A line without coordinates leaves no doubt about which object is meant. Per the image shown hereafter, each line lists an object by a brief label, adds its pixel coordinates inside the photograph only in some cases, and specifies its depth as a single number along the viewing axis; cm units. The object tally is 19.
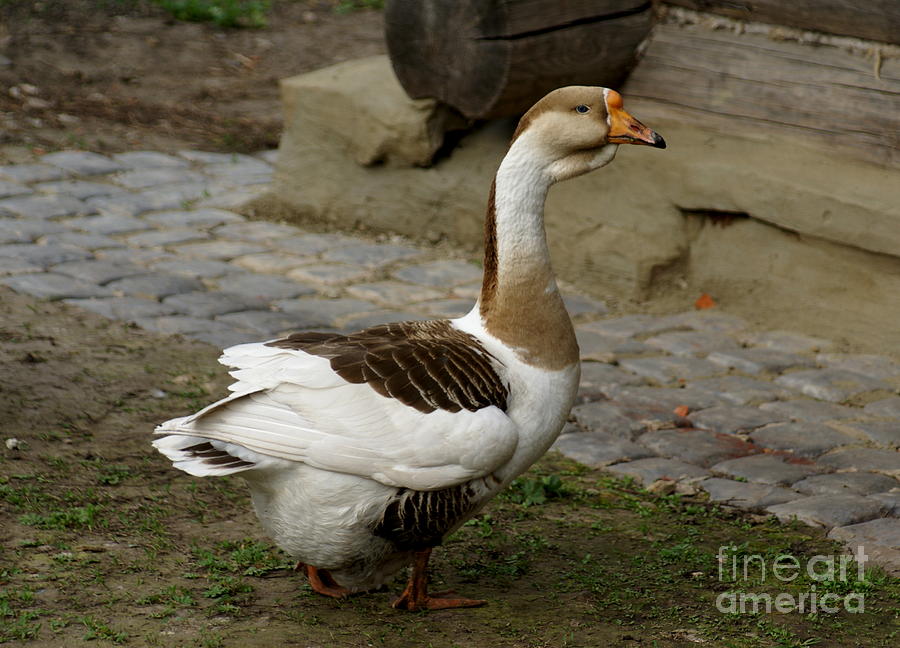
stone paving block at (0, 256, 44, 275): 1226
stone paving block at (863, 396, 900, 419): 987
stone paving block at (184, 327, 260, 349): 1090
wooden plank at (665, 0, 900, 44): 1101
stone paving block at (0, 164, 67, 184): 1546
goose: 614
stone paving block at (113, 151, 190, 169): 1678
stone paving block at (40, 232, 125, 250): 1328
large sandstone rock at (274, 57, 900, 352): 1132
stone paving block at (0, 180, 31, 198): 1475
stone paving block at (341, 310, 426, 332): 1150
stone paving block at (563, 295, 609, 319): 1239
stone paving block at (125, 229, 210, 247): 1371
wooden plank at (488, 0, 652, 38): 1175
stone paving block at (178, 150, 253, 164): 1752
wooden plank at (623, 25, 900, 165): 1119
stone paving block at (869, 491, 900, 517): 805
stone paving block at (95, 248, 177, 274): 1301
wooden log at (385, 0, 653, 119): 1186
